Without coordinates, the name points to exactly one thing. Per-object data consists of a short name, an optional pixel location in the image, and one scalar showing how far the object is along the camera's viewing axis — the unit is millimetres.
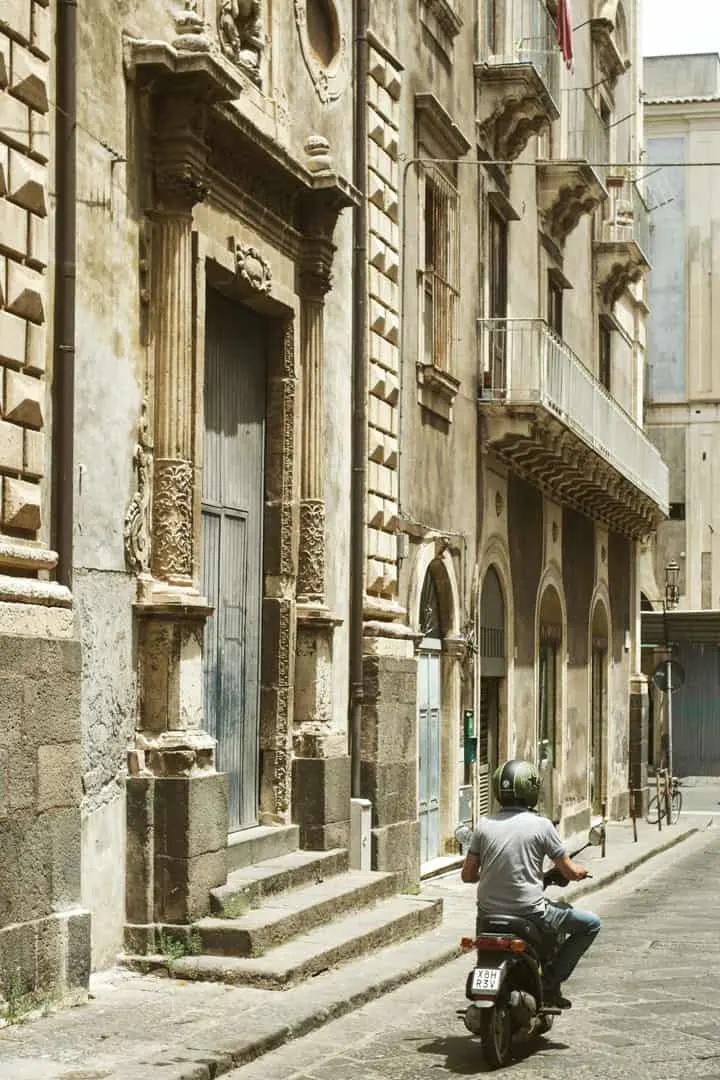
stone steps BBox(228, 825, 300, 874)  12664
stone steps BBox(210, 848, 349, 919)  11410
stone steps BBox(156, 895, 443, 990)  10531
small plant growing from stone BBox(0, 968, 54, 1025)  9008
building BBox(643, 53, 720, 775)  43375
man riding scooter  9172
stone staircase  10742
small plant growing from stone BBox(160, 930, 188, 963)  10930
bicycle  29122
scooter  8680
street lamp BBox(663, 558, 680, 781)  38094
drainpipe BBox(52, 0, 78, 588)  9969
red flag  22625
